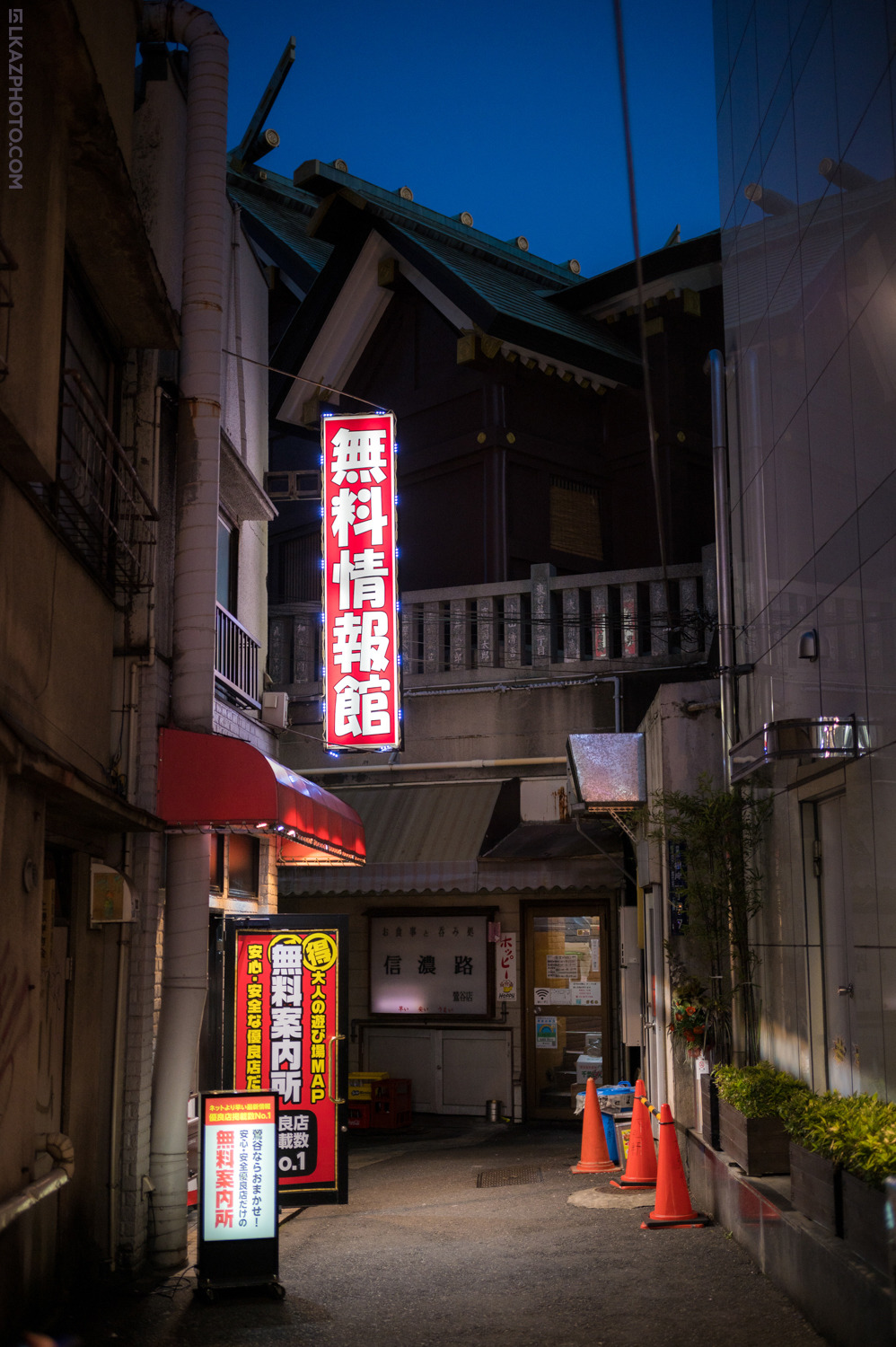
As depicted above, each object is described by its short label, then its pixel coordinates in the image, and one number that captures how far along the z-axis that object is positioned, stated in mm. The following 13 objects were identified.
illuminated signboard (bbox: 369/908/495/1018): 18734
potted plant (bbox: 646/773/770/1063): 11492
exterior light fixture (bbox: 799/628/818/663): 8898
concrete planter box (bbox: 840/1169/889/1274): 6156
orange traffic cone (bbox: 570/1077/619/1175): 13383
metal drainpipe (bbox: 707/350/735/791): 11977
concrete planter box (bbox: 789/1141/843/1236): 6895
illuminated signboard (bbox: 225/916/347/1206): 10648
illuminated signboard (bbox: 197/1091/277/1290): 8672
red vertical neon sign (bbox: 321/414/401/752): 13203
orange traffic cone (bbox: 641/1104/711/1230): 10367
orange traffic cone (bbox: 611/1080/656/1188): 12086
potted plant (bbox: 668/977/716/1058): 11766
